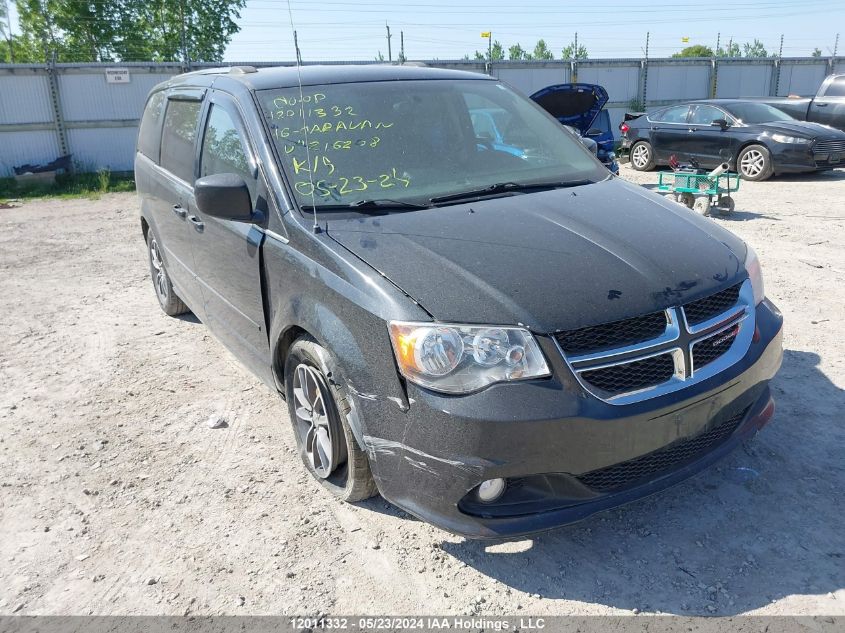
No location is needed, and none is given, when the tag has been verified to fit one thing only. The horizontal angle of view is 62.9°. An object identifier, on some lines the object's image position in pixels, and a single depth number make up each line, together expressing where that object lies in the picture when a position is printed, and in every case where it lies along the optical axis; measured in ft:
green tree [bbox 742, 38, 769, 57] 218.89
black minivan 7.95
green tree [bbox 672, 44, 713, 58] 240.98
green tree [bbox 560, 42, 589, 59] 75.23
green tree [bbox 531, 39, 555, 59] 203.87
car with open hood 37.27
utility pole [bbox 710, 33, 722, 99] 75.82
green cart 30.26
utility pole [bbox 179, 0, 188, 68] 55.71
